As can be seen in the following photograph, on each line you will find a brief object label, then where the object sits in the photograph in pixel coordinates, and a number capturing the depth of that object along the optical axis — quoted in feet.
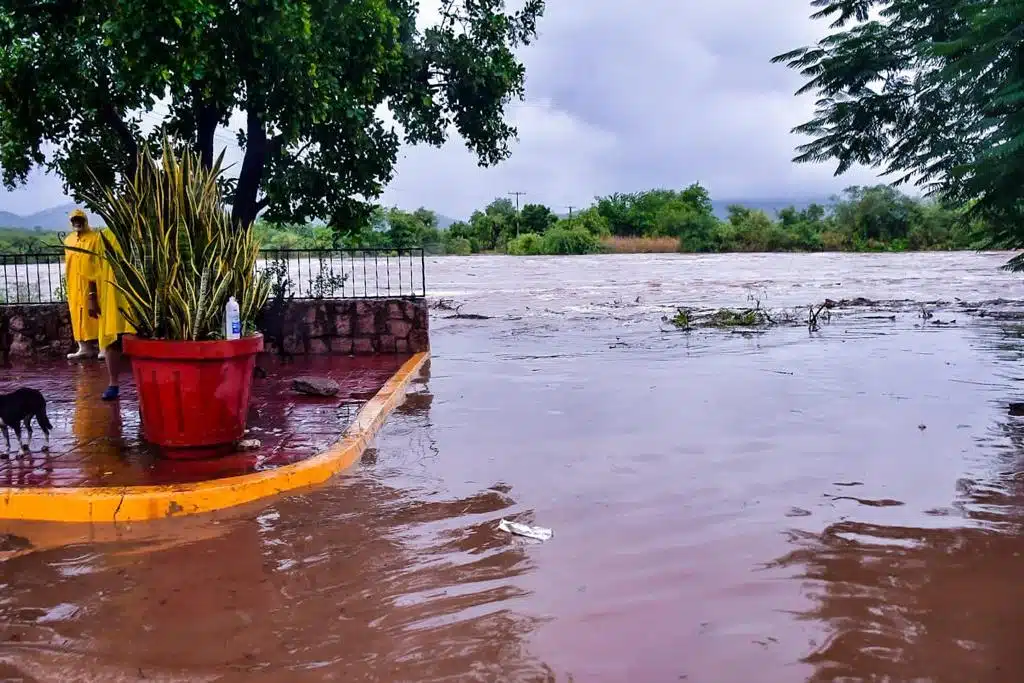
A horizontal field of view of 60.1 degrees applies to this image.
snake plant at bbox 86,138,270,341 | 18.45
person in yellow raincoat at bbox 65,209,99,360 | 27.32
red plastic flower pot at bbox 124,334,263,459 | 18.07
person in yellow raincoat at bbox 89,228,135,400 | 24.76
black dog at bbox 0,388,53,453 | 18.81
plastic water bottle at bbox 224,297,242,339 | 18.44
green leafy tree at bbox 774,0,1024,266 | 16.02
